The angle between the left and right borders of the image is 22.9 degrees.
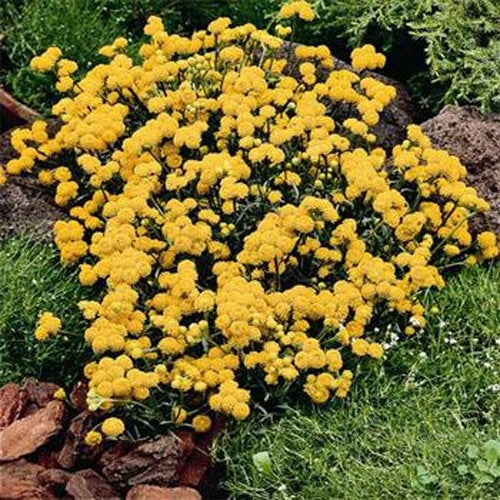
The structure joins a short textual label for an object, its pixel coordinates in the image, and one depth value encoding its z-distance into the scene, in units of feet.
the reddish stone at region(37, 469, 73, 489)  13.38
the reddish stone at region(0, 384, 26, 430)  14.24
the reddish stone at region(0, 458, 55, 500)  13.26
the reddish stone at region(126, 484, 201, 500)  12.98
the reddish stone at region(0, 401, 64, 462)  13.74
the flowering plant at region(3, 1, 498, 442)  13.66
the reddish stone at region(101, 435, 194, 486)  13.25
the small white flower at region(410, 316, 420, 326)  14.71
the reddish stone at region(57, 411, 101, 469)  13.71
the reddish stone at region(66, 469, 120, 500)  13.10
